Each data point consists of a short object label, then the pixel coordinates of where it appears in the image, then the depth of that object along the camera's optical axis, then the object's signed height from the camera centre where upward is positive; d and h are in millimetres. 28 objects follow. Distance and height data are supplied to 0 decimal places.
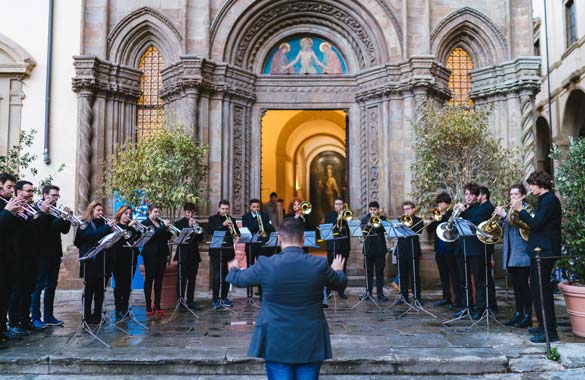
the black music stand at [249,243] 8578 -498
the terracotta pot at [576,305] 6375 -1150
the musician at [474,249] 7715 -519
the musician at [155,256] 8352 -641
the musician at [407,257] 9008 -737
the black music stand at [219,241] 8141 -391
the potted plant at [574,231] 6453 -209
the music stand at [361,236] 8484 -329
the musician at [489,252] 7957 -570
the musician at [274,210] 14300 +204
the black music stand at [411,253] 8106 -720
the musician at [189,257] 8864 -712
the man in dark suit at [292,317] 3471 -703
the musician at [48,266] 7371 -716
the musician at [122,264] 7891 -737
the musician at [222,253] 9047 -653
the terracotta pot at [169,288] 9181 -1297
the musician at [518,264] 6965 -680
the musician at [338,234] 9688 -340
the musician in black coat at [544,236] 6160 -253
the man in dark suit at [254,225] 9812 -154
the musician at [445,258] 8844 -763
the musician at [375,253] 9453 -687
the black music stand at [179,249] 7902 -550
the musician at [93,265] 7250 -685
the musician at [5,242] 6203 -300
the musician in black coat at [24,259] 6652 -548
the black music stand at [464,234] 6953 -265
